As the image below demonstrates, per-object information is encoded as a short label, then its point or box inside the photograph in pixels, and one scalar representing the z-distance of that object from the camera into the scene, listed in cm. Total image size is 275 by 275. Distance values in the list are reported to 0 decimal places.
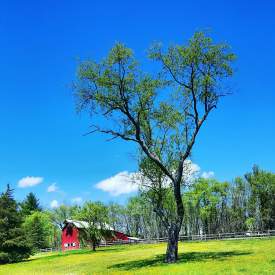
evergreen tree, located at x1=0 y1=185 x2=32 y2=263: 6511
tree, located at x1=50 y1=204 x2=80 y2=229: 14500
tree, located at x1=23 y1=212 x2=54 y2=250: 11762
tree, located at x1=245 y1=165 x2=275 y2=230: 10100
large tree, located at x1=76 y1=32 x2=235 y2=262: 3541
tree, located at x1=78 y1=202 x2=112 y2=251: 7575
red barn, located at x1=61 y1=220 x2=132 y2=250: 10869
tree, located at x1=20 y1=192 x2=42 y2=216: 14190
